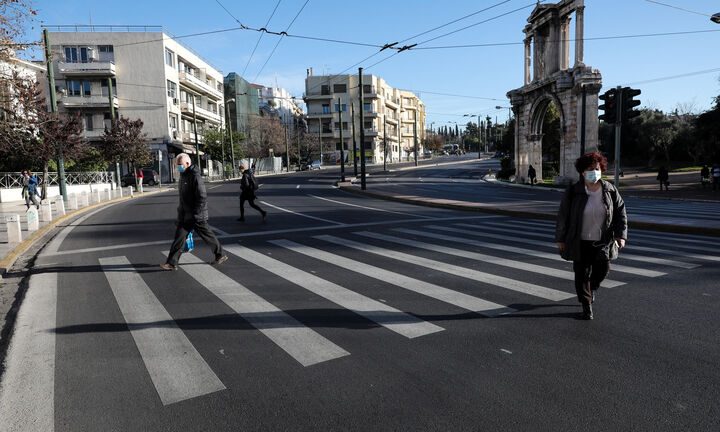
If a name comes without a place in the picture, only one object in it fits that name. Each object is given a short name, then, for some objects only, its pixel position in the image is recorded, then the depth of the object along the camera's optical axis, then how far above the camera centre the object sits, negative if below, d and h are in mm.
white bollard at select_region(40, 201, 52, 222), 14202 -1058
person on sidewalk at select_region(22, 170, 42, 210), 19780 -407
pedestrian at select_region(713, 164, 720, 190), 24234 -907
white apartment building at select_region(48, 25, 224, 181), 44281 +9081
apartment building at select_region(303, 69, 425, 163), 85562 +11206
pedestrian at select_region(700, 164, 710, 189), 25438 -885
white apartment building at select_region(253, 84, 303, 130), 95625 +14206
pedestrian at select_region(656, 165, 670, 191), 25572 -886
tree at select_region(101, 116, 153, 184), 32562 +2217
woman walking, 4543 -616
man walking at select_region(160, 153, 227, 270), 7141 -529
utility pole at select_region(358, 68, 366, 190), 23905 +1223
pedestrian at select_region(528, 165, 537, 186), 34438 -843
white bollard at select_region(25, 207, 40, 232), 11469 -1034
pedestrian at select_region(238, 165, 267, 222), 13086 -420
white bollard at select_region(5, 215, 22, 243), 9688 -1055
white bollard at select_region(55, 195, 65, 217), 16042 -1047
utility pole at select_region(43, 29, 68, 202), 19469 +2877
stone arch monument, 29094 +4771
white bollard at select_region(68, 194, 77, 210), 19641 -1114
